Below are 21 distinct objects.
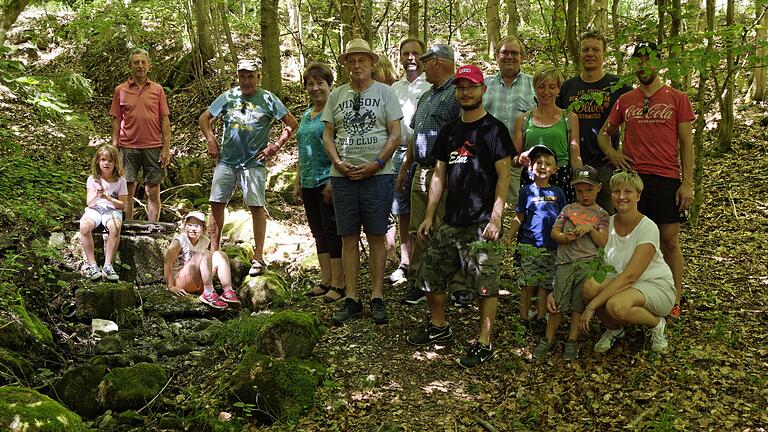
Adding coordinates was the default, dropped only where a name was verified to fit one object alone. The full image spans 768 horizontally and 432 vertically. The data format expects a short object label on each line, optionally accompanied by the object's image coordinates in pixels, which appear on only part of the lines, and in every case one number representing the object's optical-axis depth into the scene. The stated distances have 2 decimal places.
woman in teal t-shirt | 5.71
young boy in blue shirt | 4.73
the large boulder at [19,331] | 5.07
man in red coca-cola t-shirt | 4.67
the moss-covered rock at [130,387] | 4.49
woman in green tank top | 4.90
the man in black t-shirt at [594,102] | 4.95
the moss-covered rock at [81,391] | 4.46
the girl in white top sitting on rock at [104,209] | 6.64
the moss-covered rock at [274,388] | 4.19
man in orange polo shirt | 7.47
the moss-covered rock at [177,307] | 6.35
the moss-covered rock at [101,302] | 6.11
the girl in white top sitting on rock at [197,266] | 6.34
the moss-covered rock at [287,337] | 4.70
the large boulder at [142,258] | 7.17
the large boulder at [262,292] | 6.28
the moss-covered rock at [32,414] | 3.38
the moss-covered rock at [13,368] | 4.48
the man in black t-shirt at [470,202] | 4.47
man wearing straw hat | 5.20
